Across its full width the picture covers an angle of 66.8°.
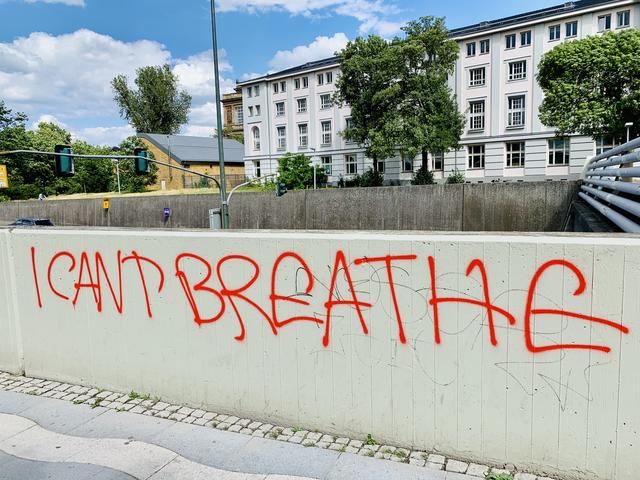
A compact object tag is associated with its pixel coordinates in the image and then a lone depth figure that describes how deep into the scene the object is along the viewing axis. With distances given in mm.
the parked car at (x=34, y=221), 23258
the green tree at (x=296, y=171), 49562
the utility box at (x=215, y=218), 19391
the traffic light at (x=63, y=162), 19116
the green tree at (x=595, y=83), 30500
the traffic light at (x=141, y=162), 22062
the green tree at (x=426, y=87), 41031
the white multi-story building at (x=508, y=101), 42750
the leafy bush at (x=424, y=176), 45281
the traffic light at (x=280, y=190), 22297
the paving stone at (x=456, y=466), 3414
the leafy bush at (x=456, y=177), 47094
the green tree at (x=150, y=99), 77312
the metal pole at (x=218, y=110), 19781
